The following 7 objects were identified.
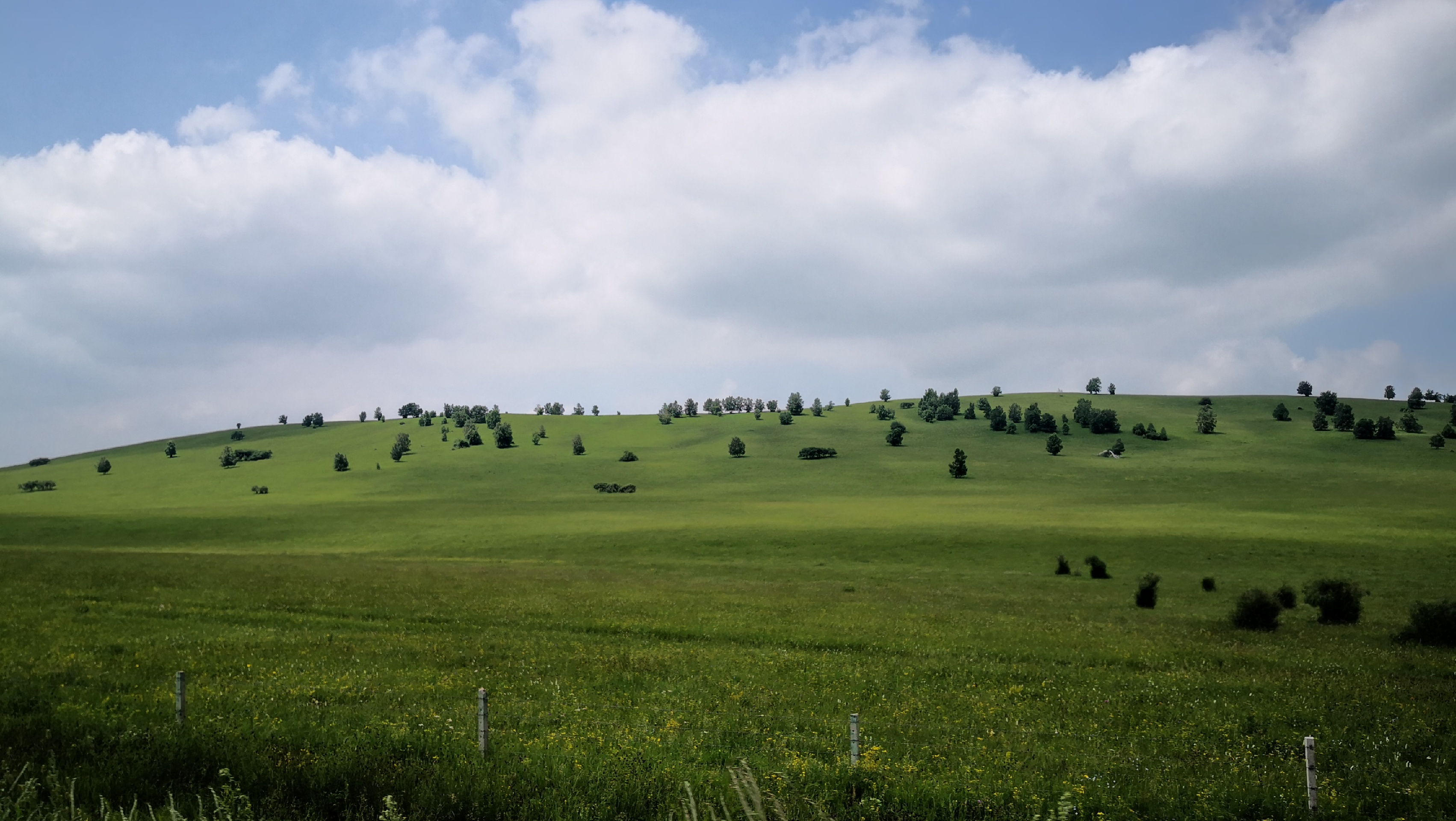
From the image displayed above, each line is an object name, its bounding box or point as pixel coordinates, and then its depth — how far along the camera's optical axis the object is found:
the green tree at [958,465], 134.00
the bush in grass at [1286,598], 41.09
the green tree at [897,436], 178.38
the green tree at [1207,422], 180.88
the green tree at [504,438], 187.00
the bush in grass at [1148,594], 42.56
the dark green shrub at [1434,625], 29.59
